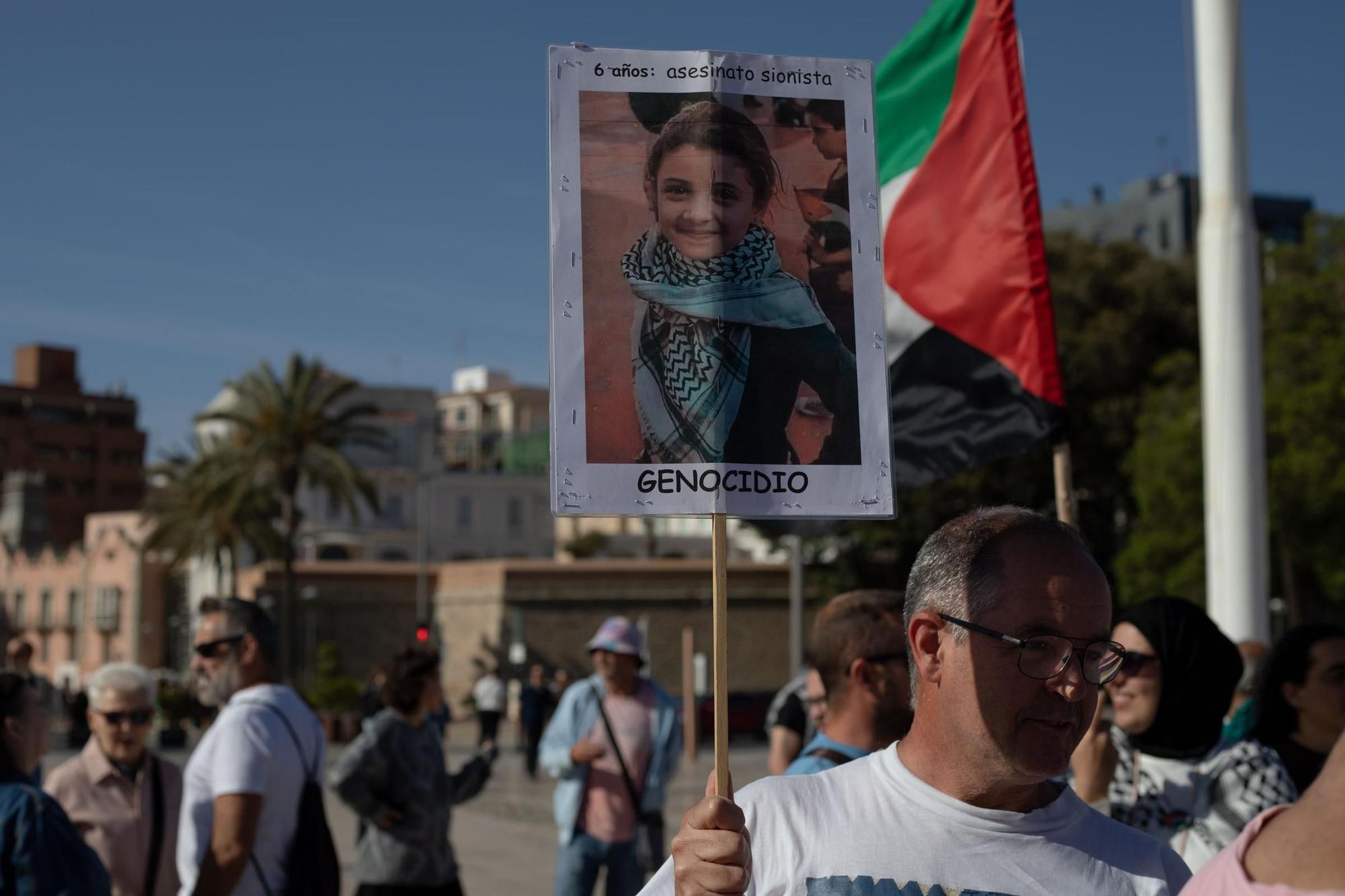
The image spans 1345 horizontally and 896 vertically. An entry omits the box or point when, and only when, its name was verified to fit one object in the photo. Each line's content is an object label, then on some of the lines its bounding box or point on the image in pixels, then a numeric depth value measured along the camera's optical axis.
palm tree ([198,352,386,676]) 39.50
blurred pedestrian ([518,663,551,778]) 27.03
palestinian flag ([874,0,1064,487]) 5.79
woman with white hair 5.20
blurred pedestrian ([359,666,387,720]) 21.75
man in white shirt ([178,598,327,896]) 4.85
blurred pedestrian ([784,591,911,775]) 4.12
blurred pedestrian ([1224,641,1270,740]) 4.82
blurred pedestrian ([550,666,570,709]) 31.61
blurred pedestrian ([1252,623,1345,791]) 4.50
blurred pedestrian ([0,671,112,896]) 3.93
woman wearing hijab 4.06
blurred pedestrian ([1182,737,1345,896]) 1.58
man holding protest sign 2.41
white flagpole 9.02
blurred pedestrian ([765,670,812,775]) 6.55
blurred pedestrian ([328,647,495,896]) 6.44
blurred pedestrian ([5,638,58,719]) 10.38
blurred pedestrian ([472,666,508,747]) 26.03
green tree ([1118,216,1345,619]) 30.14
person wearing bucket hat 7.89
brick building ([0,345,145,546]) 107.88
